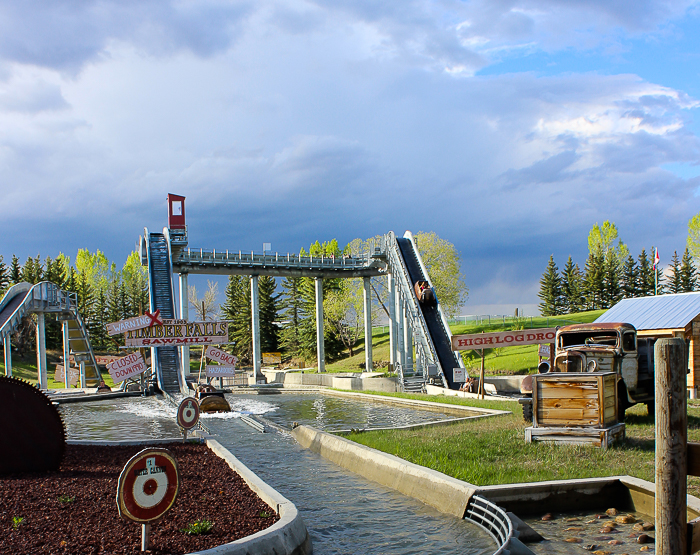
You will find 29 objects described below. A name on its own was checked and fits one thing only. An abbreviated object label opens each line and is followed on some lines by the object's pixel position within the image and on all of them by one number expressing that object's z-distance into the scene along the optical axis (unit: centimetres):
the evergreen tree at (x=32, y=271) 8431
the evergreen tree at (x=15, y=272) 8612
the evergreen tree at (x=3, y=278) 8388
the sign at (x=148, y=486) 636
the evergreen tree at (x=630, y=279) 8431
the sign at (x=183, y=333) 3111
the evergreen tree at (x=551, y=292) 9194
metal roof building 2495
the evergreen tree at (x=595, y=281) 8656
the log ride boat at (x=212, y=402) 2411
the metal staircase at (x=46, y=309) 4088
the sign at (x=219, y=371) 2753
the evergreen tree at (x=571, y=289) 9081
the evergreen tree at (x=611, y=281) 8581
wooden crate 1243
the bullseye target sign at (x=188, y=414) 1407
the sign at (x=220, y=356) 2691
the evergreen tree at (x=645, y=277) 8350
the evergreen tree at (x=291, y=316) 8262
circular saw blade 977
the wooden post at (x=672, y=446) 469
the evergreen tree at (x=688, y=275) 7975
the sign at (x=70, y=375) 5296
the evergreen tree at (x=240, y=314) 8450
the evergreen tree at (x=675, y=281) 8194
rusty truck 1512
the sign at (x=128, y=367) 2728
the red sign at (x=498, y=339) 1892
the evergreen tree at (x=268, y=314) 8262
